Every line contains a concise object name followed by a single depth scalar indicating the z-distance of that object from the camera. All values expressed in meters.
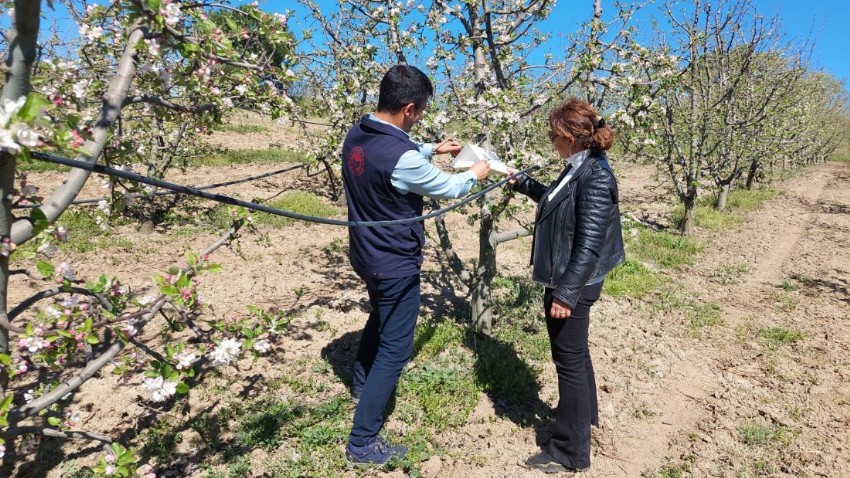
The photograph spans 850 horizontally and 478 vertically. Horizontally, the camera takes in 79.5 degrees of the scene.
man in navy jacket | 2.62
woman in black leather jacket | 2.75
